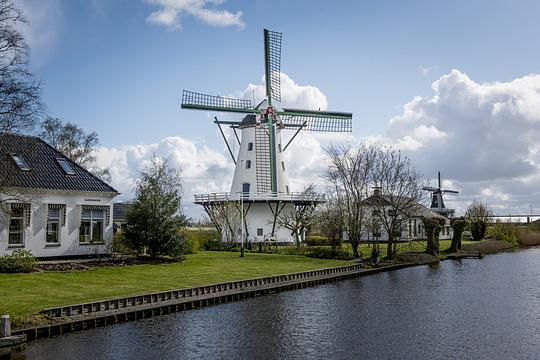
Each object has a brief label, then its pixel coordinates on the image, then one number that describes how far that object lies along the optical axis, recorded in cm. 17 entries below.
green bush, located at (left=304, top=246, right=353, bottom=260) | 3603
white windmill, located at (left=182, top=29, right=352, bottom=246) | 4478
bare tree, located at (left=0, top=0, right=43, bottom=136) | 1512
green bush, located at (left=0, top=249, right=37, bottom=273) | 2130
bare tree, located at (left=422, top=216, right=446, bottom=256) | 4272
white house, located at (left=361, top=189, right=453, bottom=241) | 3642
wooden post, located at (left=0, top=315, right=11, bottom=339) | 1226
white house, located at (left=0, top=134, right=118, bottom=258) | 2384
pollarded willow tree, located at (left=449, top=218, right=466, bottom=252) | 4825
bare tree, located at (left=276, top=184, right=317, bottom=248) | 4403
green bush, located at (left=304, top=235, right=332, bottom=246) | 4629
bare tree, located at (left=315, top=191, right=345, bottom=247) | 3806
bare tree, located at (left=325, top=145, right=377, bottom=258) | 3656
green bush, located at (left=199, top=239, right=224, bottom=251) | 4375
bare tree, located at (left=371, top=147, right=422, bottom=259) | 3703
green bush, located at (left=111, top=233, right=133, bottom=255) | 2746
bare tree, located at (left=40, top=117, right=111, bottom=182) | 3947
